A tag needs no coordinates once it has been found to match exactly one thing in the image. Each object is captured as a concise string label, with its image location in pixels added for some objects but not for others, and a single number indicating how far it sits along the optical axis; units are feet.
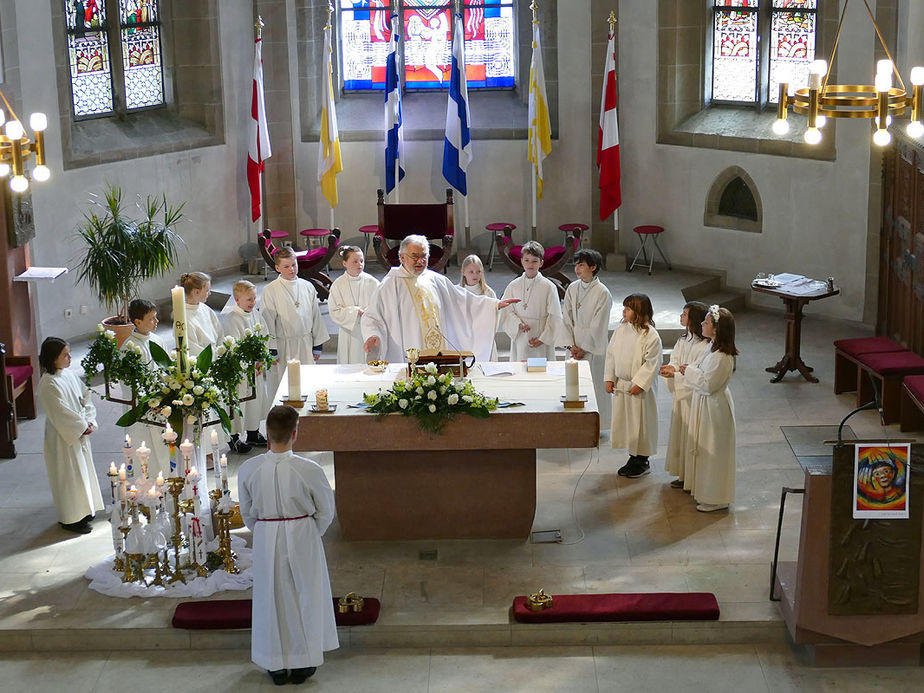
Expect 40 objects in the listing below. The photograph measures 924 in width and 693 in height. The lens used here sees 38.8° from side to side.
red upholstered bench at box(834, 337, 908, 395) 37.99
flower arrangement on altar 26.50
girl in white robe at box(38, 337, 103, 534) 29.09
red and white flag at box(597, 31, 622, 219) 48.67
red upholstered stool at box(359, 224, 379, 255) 50.98
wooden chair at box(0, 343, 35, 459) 34.94
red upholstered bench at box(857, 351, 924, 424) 36.17
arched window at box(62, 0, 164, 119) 47.11
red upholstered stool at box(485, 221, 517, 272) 51.24
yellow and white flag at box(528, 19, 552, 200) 49.24
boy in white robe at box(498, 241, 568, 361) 34.88
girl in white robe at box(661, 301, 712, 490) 30.37
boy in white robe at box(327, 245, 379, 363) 36.65
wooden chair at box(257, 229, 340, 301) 44.88
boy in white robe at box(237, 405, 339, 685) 22.65
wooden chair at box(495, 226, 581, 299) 44.65
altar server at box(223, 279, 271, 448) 34.27
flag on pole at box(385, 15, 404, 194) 49.60
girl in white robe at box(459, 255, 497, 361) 35.17
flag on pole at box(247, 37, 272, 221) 49.37
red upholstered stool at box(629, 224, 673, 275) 50.34
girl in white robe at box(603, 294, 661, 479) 31.40
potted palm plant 40.06
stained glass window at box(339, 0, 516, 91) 52.70
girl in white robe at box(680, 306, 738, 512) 29.43
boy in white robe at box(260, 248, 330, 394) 35.99
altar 28.45
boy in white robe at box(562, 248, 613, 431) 33.91
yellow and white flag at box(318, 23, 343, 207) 49.89
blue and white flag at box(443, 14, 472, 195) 49.34
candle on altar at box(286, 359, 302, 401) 27.94
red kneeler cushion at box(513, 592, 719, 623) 25.14
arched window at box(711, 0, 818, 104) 47.93
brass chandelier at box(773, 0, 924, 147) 26.03
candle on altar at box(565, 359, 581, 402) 27.07
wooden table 40.11
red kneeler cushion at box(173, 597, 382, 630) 25.20
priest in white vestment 31.71
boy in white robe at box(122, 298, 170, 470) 30.12
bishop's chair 48.16
